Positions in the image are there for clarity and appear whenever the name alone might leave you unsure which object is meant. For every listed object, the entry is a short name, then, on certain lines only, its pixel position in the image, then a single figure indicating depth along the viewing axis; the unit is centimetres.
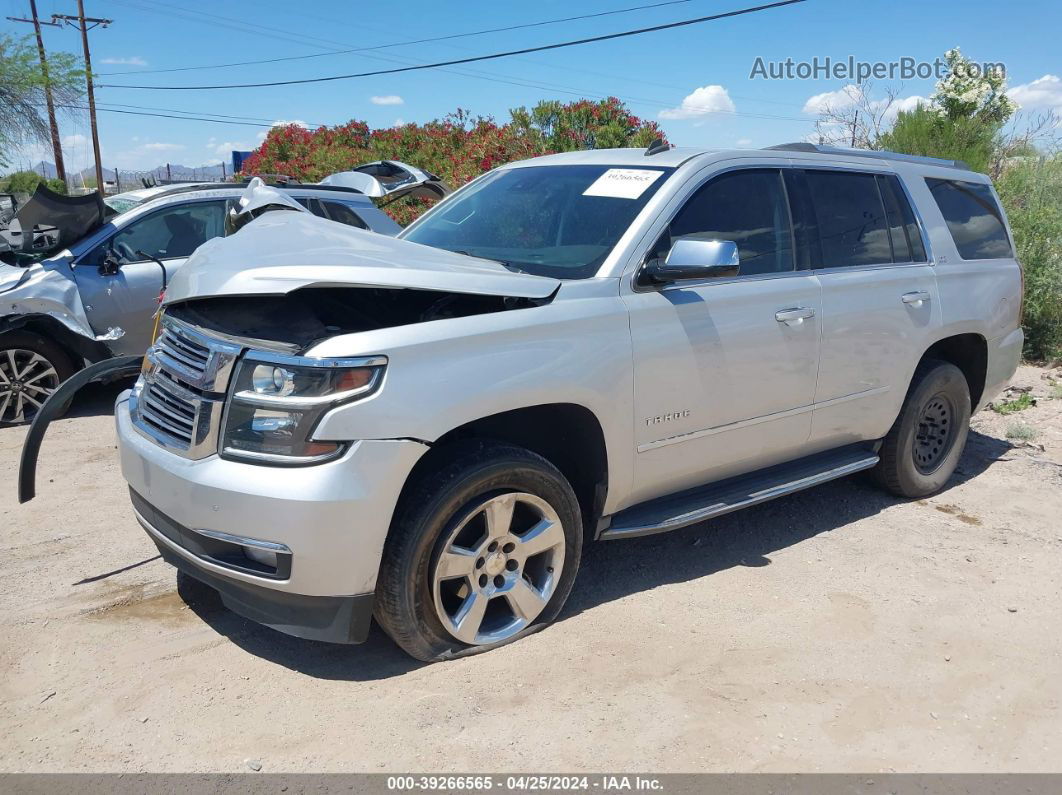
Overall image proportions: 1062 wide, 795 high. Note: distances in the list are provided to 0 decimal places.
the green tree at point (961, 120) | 1328
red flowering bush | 1343
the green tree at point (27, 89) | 2470
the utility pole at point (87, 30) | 3672
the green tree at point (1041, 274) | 939
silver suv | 299
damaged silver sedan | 677
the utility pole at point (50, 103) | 2567
